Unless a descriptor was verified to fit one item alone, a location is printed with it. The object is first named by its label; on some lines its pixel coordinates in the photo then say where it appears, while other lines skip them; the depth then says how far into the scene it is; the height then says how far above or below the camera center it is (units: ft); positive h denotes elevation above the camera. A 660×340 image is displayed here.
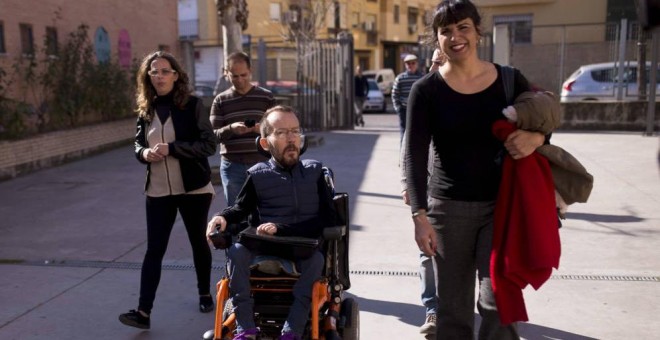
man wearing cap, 19.55 -0.70
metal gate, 51.49 -0.91
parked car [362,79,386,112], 81.66 -4.20
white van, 94.84 -1.37
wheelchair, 10.75 -3.97
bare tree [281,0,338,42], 119.24 +10.44
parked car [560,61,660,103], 51.98 -1.39
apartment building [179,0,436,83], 124.36 +10.38
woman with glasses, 13.74 -1.75
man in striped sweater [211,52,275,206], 15.79 -1.28
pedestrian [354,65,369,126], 58.49 -2.19
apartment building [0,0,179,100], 39.19 +3.36
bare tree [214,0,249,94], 32.99 +2.35
